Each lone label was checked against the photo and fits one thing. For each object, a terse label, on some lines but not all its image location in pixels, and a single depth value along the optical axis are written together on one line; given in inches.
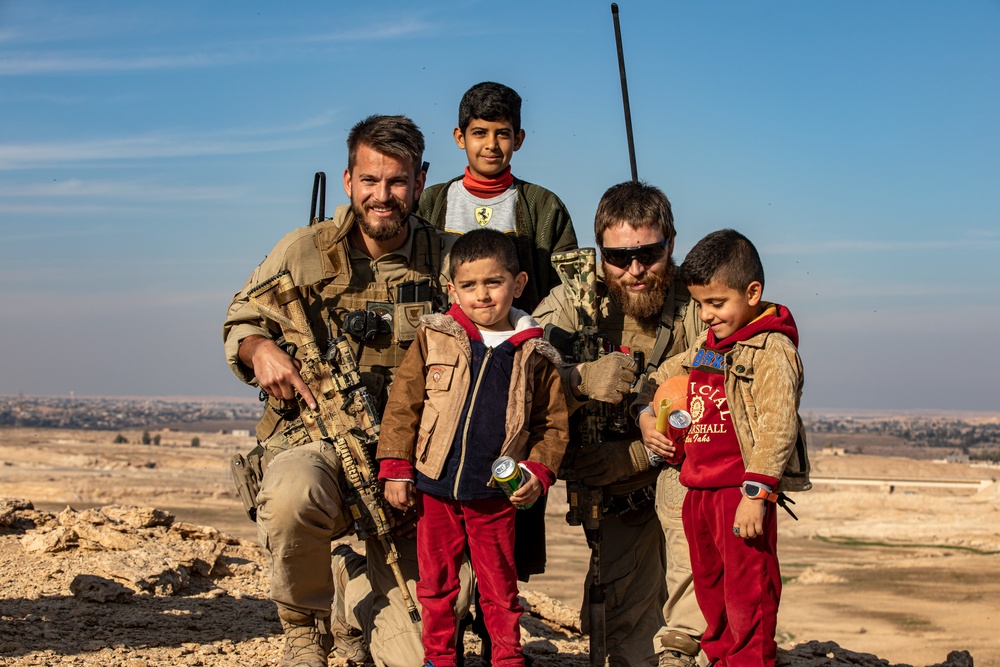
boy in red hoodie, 173.6
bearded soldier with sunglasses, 199.9
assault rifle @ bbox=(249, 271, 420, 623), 212.8
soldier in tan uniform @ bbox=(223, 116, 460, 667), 208.8
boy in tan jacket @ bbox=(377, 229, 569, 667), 185.9
